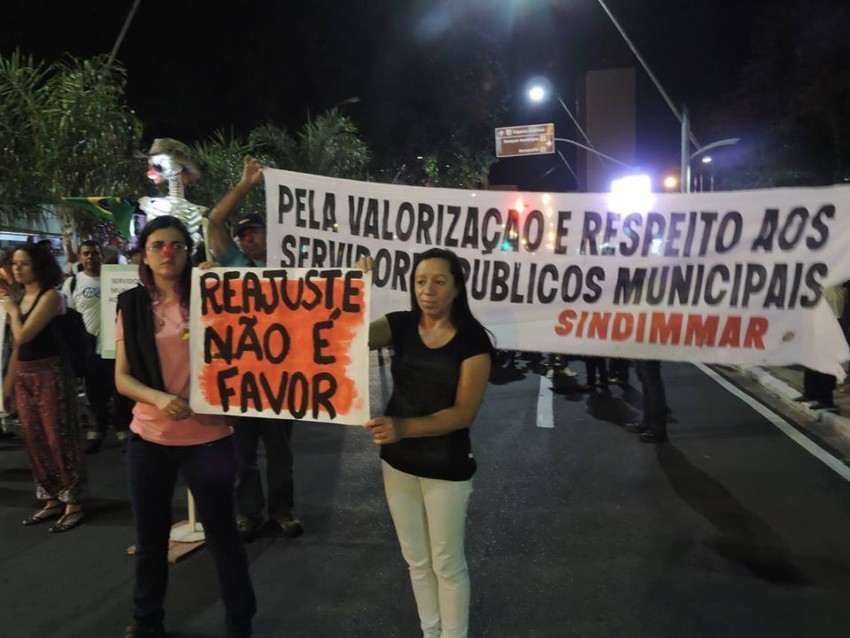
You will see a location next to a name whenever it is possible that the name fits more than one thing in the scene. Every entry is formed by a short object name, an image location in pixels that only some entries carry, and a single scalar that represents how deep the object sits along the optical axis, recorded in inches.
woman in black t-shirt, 109.0
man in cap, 174.9
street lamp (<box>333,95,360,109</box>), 818.8
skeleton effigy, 200.5
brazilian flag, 235.5
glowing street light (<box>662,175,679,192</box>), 1120.8
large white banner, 150.3
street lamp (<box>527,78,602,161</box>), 1248.4
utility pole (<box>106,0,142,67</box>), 473.9
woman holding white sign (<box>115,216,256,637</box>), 120.6
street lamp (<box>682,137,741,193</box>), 715.2
